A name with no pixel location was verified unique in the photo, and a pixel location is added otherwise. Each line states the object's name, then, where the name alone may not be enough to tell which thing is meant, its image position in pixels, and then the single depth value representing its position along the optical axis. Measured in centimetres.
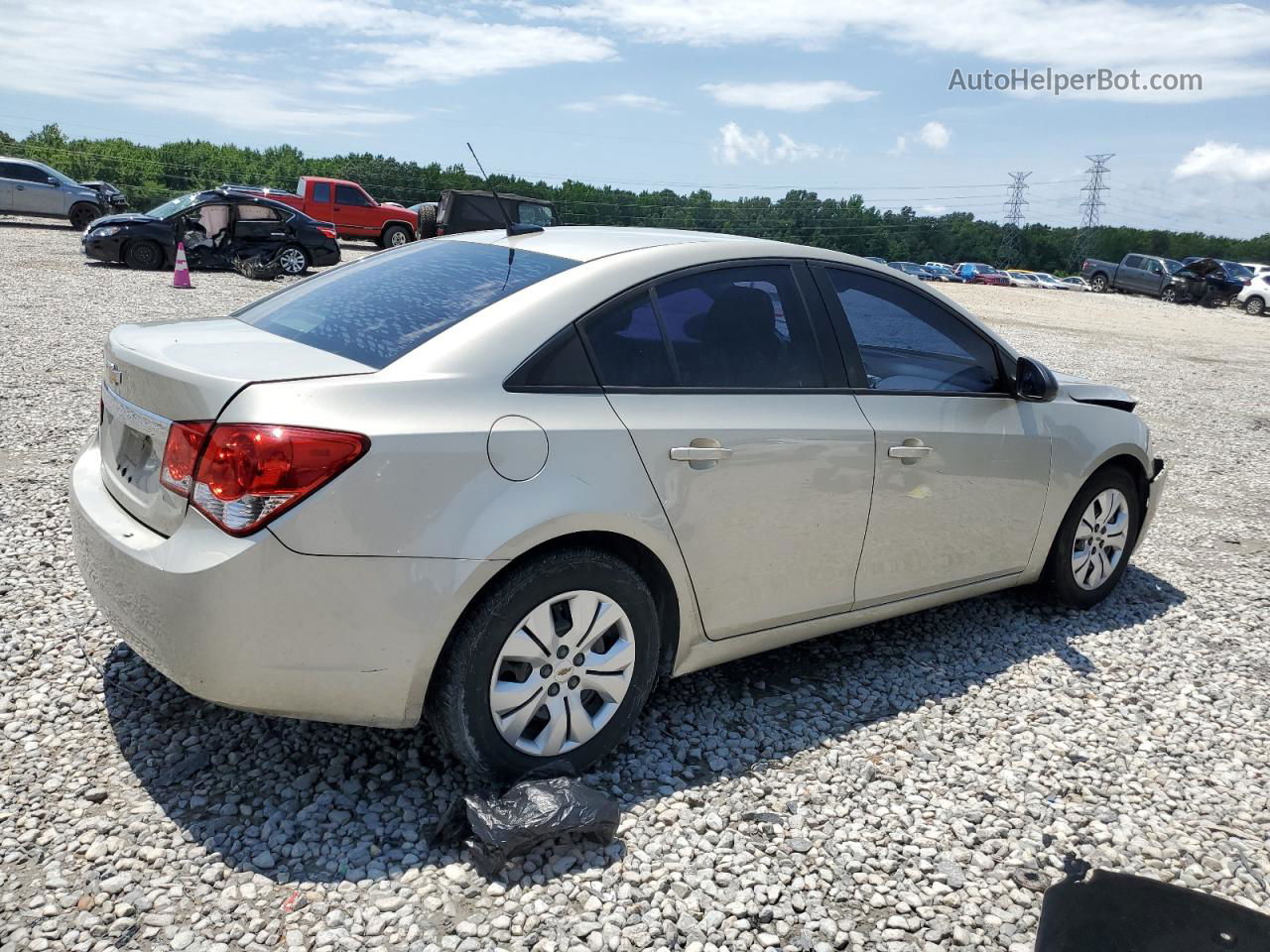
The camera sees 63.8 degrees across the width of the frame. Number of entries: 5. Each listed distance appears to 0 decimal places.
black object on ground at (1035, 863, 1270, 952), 271
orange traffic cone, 1641
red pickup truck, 2798
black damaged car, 1875
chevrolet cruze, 266
